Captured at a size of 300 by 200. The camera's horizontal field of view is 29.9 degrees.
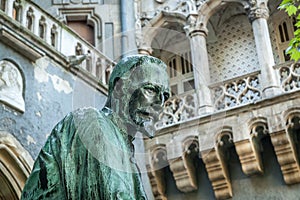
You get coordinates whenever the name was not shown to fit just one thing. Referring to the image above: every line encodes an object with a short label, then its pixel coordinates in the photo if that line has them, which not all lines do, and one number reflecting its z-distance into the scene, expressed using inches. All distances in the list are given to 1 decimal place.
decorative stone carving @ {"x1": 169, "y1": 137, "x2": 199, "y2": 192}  381.7
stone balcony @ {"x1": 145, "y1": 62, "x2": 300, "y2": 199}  355.3
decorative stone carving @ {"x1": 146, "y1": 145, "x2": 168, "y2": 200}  391.9
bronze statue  61.0
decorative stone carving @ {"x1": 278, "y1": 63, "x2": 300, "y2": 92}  370.0
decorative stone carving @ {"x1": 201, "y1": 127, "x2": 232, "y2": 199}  372.5
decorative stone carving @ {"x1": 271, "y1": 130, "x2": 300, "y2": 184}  351.9
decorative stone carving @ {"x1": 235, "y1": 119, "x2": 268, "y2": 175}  361.4
